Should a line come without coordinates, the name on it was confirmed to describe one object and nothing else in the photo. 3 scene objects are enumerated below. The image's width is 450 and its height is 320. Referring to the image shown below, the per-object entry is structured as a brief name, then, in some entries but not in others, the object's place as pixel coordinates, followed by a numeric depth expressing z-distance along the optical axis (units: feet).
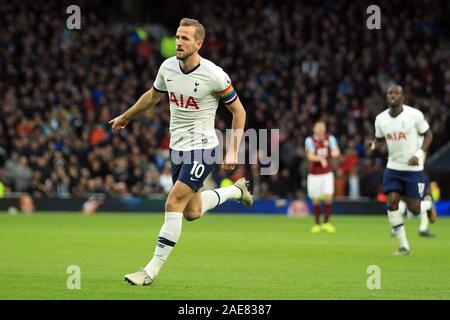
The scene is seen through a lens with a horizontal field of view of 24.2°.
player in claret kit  73.31
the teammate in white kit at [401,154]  50.06
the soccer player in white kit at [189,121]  35.42
